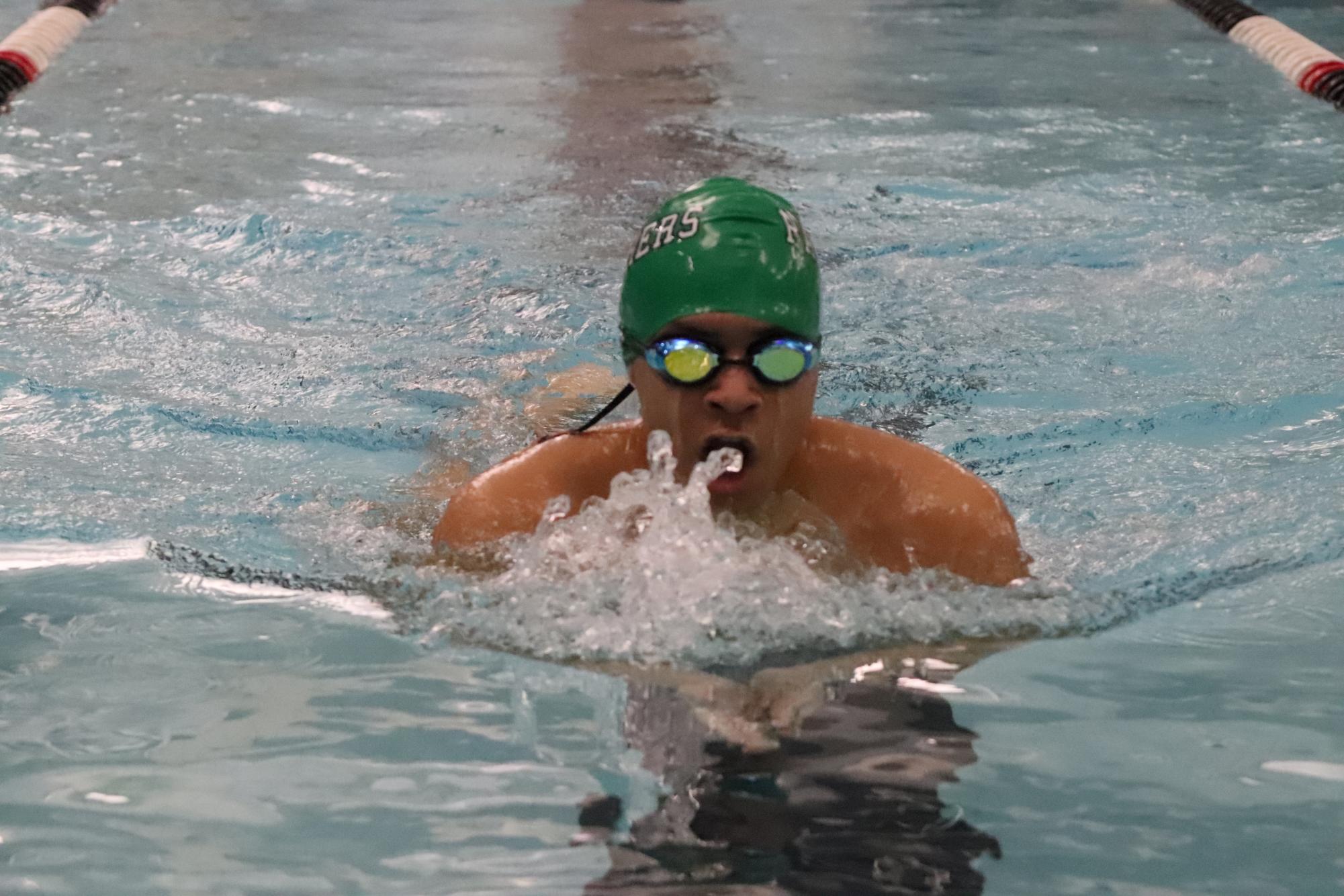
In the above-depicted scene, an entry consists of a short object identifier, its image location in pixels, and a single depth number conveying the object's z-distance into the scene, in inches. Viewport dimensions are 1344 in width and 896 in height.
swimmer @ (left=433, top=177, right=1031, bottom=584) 209.5
